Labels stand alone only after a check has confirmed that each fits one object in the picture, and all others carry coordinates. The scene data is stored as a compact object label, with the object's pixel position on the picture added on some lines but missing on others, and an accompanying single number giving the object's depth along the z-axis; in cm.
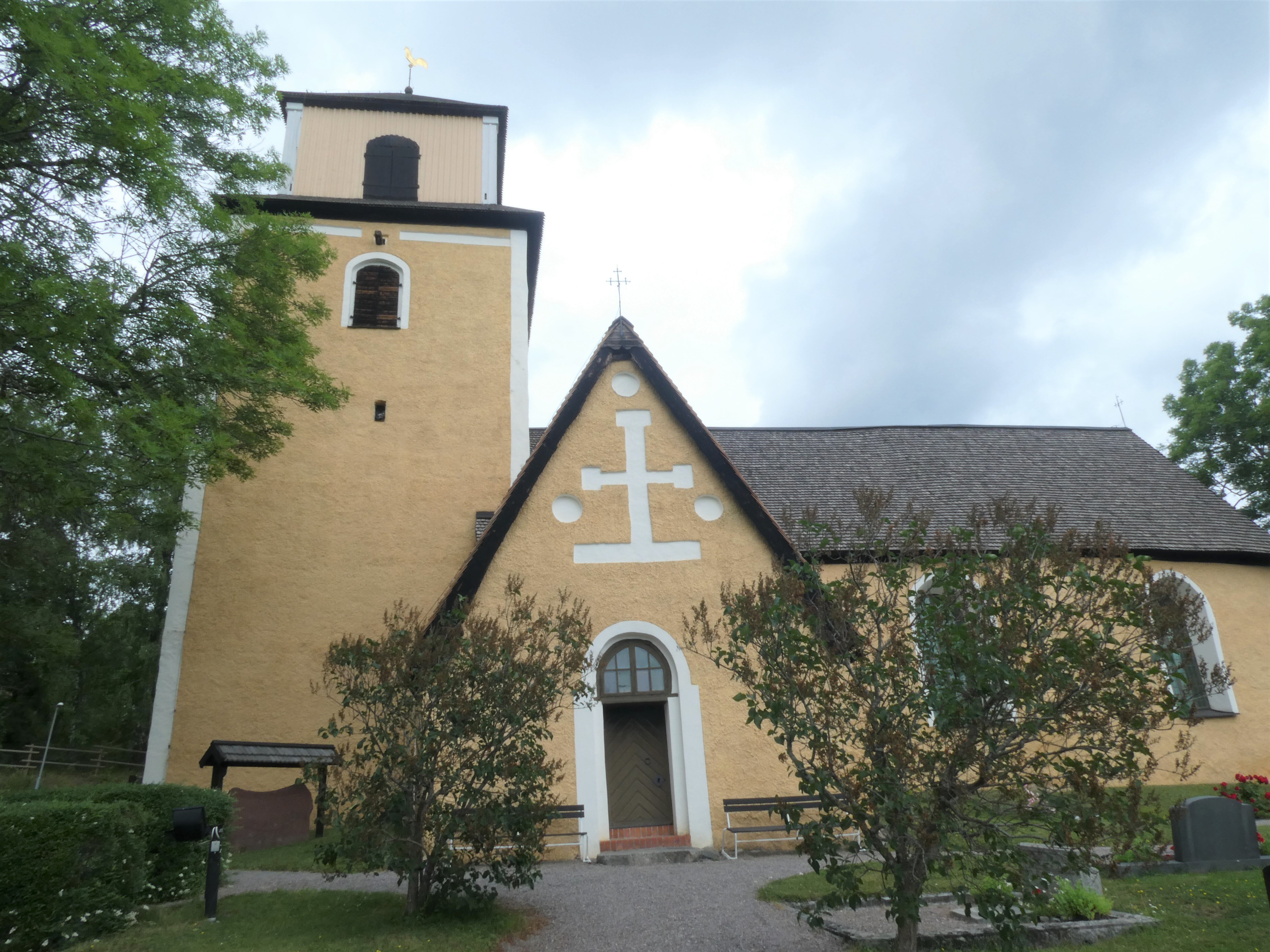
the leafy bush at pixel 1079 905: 688
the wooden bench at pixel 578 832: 1023
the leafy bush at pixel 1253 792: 1047
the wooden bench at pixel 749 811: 1039
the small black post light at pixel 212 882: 764
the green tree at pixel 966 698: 537
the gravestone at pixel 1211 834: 854
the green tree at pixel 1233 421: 2433
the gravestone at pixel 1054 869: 561
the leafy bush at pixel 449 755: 707
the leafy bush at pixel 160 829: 800
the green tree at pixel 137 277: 840
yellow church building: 1120
